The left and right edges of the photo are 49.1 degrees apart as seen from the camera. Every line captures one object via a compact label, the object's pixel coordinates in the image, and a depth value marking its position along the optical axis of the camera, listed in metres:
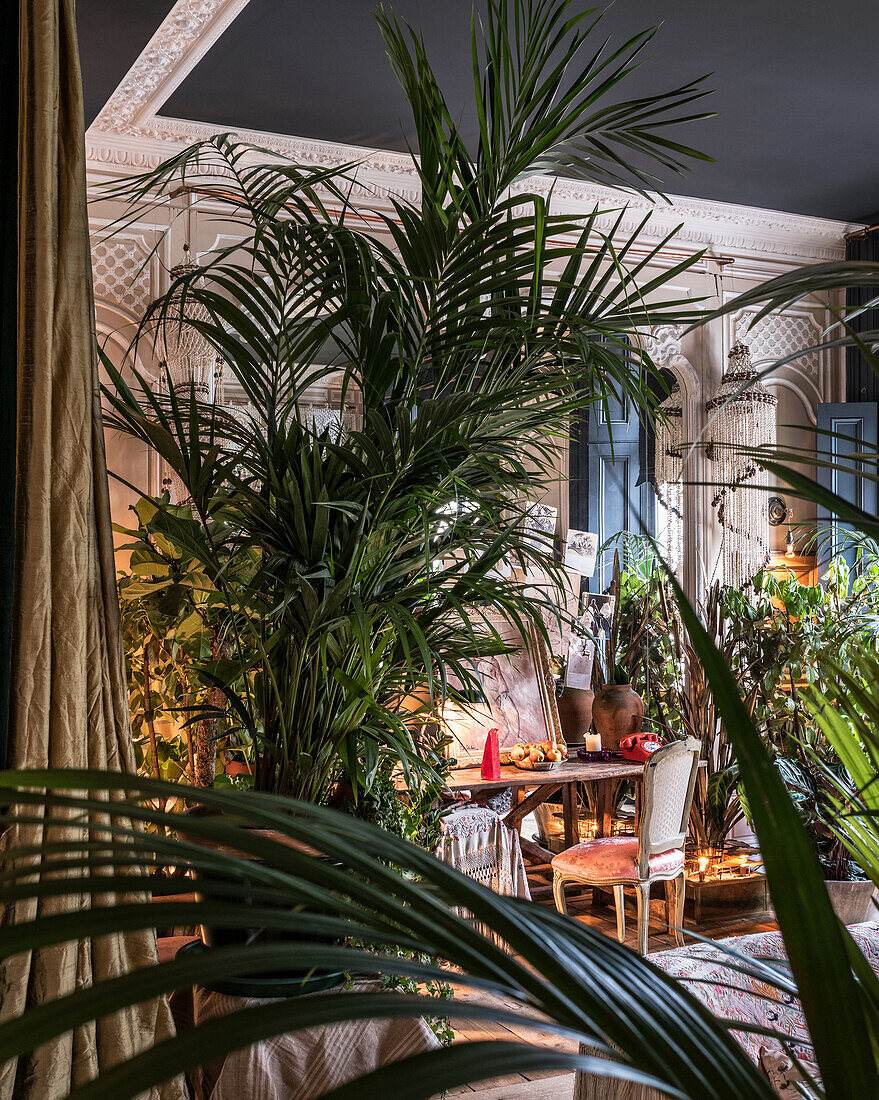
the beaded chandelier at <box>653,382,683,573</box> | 7.15
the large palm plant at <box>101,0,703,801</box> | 1.98
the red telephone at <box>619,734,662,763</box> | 4.61
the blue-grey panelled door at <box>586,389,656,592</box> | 6.94
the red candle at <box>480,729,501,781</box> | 4.19
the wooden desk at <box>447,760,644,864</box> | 4.16
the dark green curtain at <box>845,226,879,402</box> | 7.05
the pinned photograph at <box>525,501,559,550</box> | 6.12
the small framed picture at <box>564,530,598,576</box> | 6.61
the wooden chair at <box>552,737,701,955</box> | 3.97
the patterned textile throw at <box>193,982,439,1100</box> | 1.83
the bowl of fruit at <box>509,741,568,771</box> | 4.38
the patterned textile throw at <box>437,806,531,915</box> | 3.89
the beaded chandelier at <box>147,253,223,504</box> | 5.41
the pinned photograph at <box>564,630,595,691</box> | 5.17
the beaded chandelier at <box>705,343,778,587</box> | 6.75
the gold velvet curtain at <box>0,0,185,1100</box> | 1.78
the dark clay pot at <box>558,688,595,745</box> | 5.08
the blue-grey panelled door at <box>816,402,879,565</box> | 6.97
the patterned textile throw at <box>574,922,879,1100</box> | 1.96
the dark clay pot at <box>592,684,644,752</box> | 4.89
